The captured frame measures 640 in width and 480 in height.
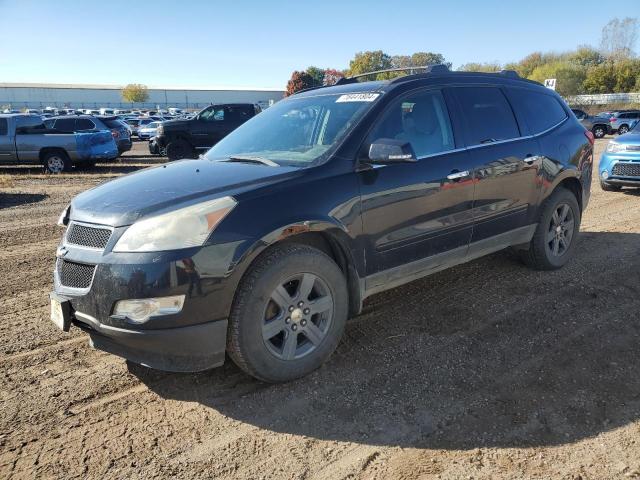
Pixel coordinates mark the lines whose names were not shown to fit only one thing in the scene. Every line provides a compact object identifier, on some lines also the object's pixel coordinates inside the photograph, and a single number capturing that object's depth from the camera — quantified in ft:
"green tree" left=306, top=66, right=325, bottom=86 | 281.23
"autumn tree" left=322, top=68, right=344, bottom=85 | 272.97
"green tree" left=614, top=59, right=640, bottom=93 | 186.29
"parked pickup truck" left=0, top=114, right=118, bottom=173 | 47.37
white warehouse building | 333.01
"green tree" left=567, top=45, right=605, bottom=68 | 239.50
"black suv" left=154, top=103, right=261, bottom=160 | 55.16
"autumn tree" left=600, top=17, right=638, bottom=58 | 240.73
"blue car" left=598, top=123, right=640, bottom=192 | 29.55
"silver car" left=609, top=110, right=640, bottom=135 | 102.58
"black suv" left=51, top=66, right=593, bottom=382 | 8.93
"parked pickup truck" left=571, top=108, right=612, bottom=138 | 99.62
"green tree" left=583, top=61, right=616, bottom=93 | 190.19
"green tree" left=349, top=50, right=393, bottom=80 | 310.45
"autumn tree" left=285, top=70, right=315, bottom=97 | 229.66
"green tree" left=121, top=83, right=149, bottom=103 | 359.87
